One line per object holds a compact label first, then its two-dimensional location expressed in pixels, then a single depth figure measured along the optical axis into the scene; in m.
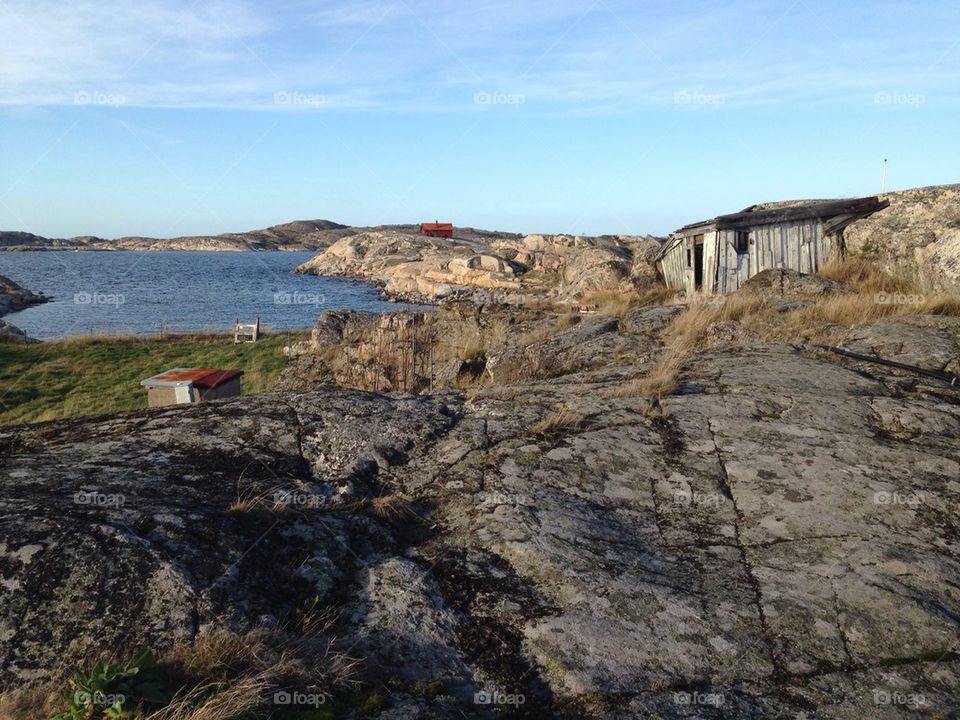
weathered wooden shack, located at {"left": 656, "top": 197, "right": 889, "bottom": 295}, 17.98
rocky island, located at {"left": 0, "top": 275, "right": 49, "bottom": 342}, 54.78
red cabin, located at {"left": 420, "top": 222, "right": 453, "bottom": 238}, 141.00
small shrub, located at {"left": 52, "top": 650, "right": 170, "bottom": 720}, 2.66
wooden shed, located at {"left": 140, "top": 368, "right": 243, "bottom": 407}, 10.04
